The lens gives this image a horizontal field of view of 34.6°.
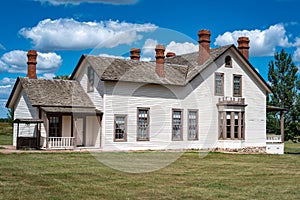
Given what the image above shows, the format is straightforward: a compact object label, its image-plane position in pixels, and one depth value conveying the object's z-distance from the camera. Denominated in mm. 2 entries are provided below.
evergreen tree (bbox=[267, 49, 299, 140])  43312
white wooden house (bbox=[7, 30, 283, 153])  28672
